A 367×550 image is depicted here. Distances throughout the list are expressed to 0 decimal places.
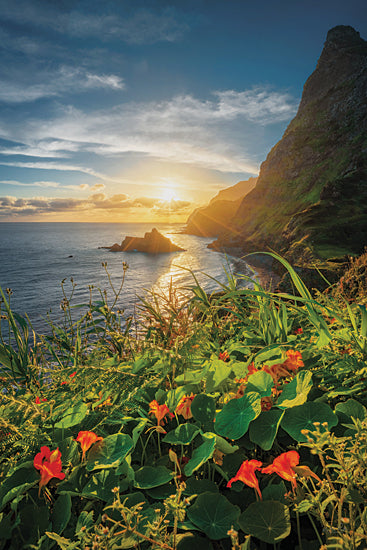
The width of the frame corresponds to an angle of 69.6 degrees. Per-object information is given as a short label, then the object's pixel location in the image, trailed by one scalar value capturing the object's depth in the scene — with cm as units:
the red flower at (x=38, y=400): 130
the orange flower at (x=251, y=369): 125
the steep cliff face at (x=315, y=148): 6231
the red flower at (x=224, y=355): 153
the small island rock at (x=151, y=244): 9269
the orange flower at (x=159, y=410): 99
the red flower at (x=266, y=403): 104
